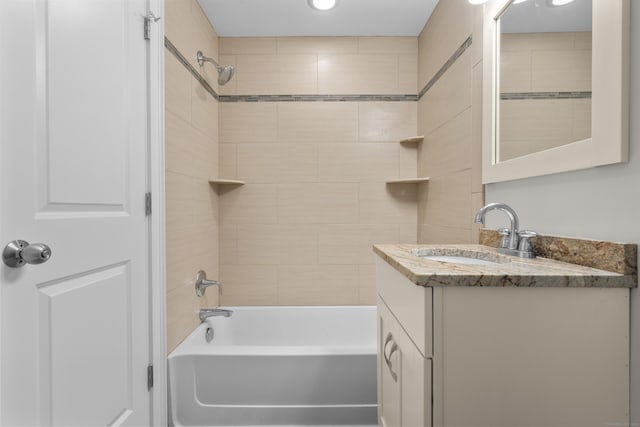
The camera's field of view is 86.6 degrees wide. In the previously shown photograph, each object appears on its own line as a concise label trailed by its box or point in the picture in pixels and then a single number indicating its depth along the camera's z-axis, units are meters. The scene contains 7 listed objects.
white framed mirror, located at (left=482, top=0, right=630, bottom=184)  0.84
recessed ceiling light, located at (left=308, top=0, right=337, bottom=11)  1.98
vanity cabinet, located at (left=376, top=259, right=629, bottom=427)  0.76
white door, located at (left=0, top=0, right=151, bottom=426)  0.84
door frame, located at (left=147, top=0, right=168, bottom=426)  1.45
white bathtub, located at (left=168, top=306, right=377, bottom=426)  1.60
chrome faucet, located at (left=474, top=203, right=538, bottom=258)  1.12
